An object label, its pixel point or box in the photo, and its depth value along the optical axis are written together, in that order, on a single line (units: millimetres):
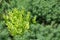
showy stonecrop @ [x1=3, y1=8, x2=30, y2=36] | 4109
